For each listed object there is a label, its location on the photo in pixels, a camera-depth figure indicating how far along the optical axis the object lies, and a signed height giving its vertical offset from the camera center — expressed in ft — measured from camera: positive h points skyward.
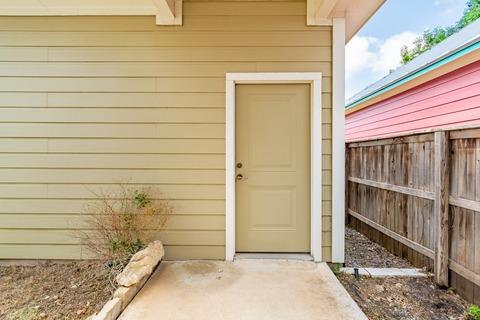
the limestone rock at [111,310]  6.79 -3.74
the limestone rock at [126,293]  7.57 -3.69
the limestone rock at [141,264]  8.10 -3.29
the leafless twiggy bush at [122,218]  10.20 -2.21
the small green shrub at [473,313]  7.35 -4.01
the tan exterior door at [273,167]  10.64 -0.37
